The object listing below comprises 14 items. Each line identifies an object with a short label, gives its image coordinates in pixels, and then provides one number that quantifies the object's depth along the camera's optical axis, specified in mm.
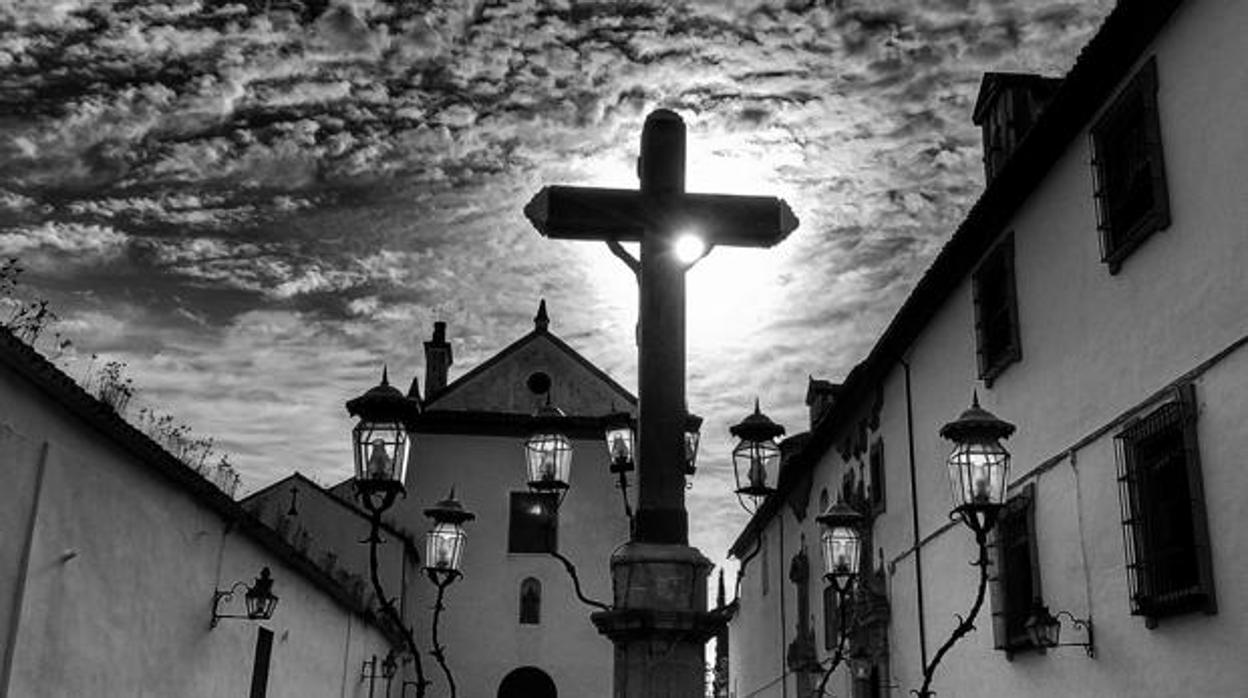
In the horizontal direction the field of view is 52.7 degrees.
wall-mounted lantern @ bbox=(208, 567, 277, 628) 14742
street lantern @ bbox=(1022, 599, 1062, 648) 11539
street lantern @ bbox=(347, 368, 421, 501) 6547
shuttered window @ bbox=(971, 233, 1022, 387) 13367
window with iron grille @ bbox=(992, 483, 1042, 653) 12844
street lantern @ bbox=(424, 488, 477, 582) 10016
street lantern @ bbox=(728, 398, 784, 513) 7820
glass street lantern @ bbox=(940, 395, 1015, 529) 7188
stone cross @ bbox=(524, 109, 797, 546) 5793
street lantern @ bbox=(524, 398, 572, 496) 8812
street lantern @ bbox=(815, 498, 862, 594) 9680
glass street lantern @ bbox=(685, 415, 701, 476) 9492
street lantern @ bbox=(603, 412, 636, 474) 9086
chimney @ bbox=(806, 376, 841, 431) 26062
